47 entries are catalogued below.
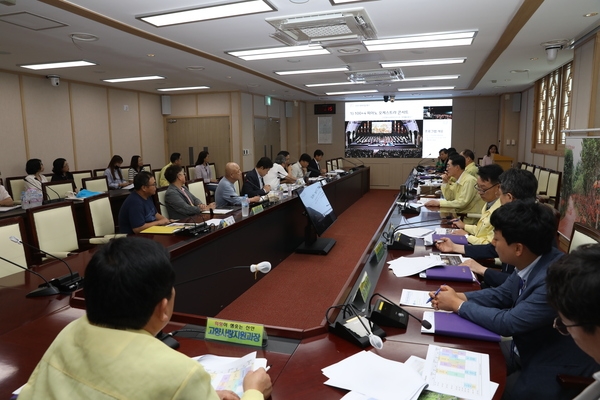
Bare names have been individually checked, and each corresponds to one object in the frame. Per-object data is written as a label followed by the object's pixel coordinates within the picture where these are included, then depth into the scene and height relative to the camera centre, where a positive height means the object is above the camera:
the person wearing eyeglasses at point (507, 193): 2.40 -0.33
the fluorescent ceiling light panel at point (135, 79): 6.87 +1.12
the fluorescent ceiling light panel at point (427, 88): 8.98 +1.14
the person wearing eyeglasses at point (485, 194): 2.89 -0.44
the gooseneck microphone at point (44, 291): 1.89 -0.68
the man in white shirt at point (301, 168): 7.95 -0.53
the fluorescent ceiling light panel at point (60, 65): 5.58 +1.12
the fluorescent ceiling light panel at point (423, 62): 5.84 +1.13
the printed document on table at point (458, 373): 1.14 -0.70
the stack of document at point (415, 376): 1.13 -0.70
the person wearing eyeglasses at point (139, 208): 3.36 -0.54
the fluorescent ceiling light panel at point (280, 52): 4.94 +1.13
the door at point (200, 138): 9.31 +0.10
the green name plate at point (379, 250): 2.41 -0.67
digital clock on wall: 11.75 +0.94
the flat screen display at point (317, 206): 4.00 -0.69
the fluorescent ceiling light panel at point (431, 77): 7.36 +1.14
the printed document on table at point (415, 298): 1.74 -0.70
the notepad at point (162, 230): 3.04 -0.66
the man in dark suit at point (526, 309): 1.34 -0.64
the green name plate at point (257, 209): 3.80 -0.65
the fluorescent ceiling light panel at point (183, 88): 8.31 +1.13
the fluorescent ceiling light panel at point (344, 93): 9.51 +1.15
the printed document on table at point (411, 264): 2.15 -0.69
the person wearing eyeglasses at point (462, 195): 4.16 -0.59
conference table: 1.24 -0.71
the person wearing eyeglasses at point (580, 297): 0.86 -0.35
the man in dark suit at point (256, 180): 5.28 -0.51
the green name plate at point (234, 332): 1.42 -0.67
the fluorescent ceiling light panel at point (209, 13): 3.33 +1.12
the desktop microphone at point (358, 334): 1.33 -0.68
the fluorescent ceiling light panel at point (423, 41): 4.44 +1.12
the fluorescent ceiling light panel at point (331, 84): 8.12 +1.14
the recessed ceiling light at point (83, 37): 4.05 +1.10
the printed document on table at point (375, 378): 1.13 -0.70
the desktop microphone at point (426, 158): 11.28 -0.52
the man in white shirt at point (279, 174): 6.62 -0.55
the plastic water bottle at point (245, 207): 3.75 -0.62
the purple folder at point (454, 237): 2.75 -0.68
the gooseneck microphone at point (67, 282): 1.94 -0.67
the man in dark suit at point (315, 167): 8.47 -0.56
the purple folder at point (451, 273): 2.04 -0.69
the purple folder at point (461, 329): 1.43 -0.69
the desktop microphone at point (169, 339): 1.38 -0.68
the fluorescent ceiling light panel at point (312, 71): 6.42 +1.13
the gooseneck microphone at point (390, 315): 1.52 -0.67
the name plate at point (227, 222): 3.21 -0.66
